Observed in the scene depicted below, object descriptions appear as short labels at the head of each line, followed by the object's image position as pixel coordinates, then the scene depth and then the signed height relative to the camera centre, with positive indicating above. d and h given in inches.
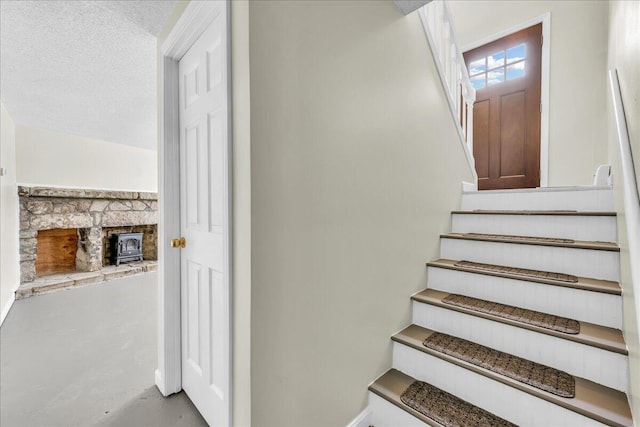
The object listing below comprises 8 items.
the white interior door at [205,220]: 41.8 -2.2
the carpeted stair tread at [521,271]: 55.8 -14.1
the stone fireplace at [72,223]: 136.9 -8.8
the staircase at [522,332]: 43.8 -23.3
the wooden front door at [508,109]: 123.4 +46.4
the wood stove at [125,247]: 176.7 -25.7
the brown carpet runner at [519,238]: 62.5 -7.4
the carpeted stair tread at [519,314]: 49.5 -21.1
